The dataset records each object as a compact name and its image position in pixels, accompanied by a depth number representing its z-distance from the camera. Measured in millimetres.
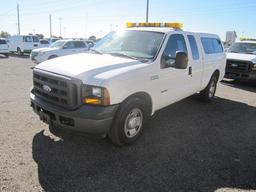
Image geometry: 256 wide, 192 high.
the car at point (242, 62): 9102
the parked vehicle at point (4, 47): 21828
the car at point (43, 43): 24881
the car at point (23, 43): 23508
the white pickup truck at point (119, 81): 3154
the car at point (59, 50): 13828
